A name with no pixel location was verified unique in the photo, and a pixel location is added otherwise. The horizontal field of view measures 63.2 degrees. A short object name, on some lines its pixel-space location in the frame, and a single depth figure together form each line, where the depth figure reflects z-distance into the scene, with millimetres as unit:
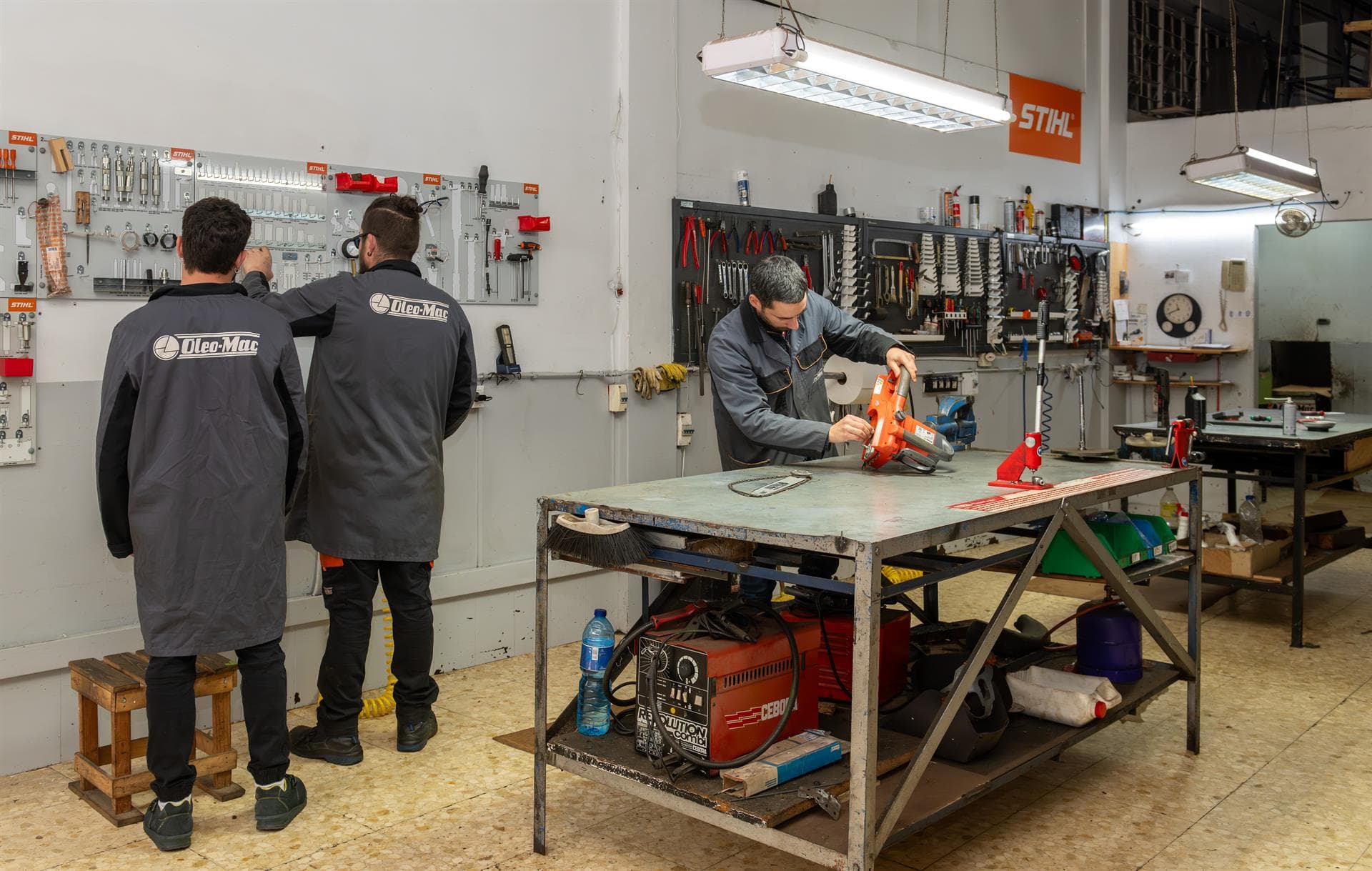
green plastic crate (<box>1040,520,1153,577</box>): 3055
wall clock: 7484
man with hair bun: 3168
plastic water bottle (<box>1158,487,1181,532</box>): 4477
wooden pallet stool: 2830
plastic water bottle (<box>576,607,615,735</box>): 2689
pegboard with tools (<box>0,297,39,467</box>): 3100
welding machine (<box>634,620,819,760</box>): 2404
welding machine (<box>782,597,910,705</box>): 2926
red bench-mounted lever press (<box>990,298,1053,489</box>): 2906
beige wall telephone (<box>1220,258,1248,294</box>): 7305
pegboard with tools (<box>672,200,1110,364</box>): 4930
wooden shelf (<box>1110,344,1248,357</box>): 7449
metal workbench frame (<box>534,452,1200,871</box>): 2111
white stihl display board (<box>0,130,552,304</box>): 3156
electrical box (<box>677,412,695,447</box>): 4871
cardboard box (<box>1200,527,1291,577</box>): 4609
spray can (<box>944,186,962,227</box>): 6320
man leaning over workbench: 3273
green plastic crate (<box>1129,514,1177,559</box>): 3328
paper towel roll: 4785
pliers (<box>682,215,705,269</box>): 4848
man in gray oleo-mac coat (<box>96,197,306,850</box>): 2598
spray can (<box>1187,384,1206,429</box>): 4562
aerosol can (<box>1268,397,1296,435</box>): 4655
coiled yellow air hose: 3705
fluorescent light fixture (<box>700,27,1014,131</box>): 3064
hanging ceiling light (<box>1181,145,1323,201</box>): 5250
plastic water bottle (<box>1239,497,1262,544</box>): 4906
